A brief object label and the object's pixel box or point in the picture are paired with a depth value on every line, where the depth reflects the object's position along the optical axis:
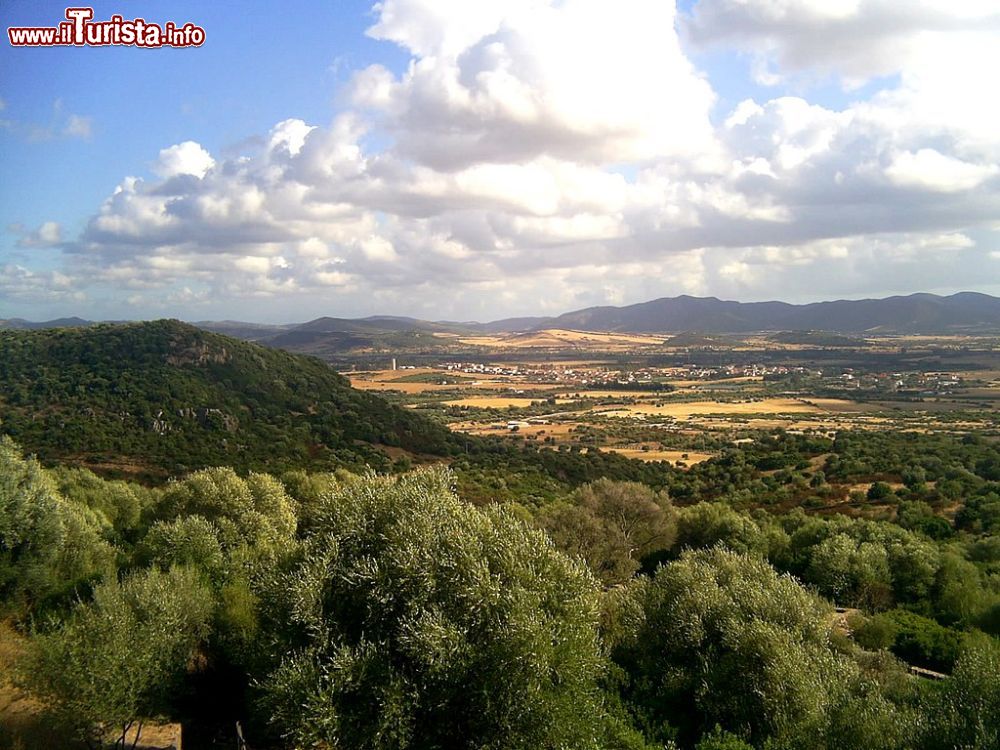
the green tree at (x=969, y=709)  10.47
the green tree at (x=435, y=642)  11.64
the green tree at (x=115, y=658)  12.84
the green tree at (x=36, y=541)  19.97
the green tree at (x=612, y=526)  31.12
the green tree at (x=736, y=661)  14.20
